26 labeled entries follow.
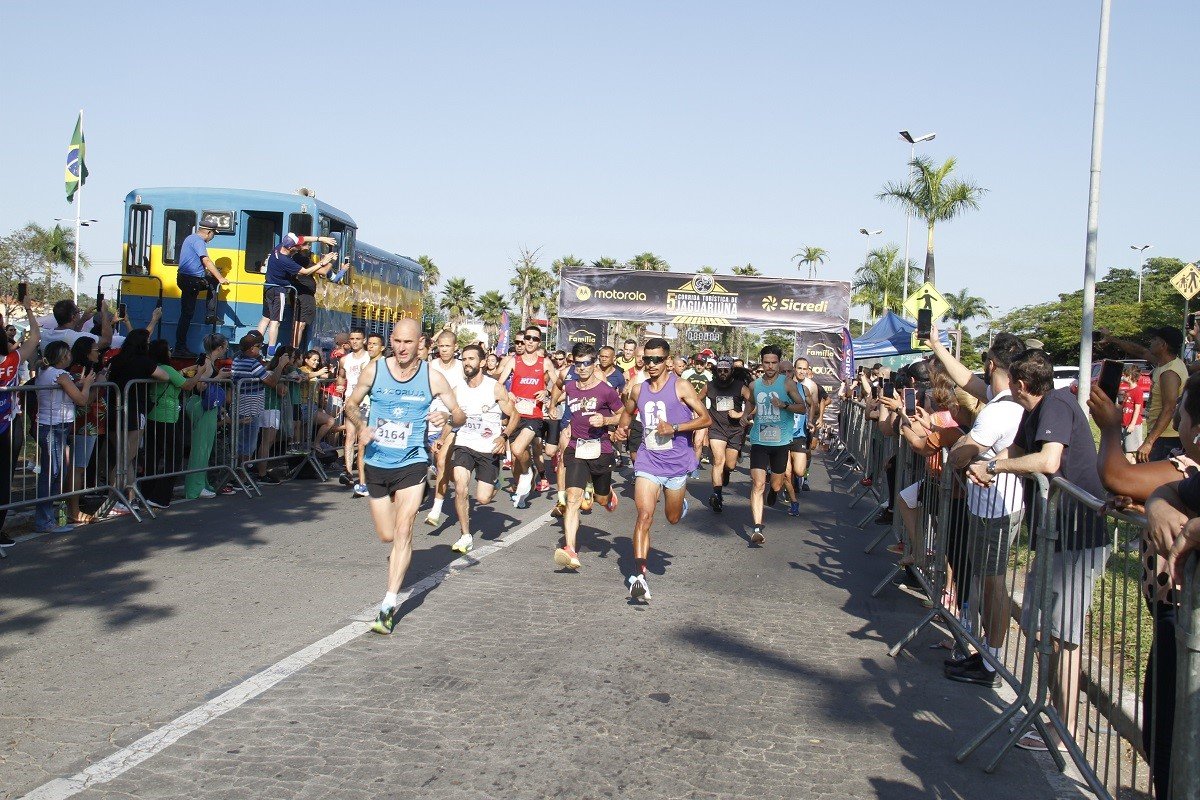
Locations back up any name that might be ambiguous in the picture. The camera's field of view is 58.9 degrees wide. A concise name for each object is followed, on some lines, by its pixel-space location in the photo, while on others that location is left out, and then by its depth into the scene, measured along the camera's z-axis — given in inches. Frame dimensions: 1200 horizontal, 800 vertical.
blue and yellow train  624.1
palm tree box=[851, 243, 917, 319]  2561.5
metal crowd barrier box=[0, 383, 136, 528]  372.8
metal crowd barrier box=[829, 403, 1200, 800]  146.1
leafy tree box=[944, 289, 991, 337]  5255.9
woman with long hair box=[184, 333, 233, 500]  466.9
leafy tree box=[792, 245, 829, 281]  3484.3
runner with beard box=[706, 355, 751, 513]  540.1
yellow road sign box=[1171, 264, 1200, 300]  585.0
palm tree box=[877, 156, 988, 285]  1640.0
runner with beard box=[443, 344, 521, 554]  406.6
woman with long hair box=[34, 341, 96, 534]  378.9
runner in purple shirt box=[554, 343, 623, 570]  376.8
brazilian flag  805.9
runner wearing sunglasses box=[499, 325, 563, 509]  506.3
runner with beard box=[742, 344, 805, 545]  489.1
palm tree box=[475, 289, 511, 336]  3759.8
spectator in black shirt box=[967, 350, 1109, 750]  194.5
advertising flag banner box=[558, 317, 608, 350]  1125.7
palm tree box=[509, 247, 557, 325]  3319.4
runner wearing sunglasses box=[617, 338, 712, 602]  338.0
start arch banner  1103.0
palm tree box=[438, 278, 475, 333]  3836.1
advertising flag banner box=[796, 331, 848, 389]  1112.8
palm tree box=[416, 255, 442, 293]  3673.7
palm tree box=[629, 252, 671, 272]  3491.6
